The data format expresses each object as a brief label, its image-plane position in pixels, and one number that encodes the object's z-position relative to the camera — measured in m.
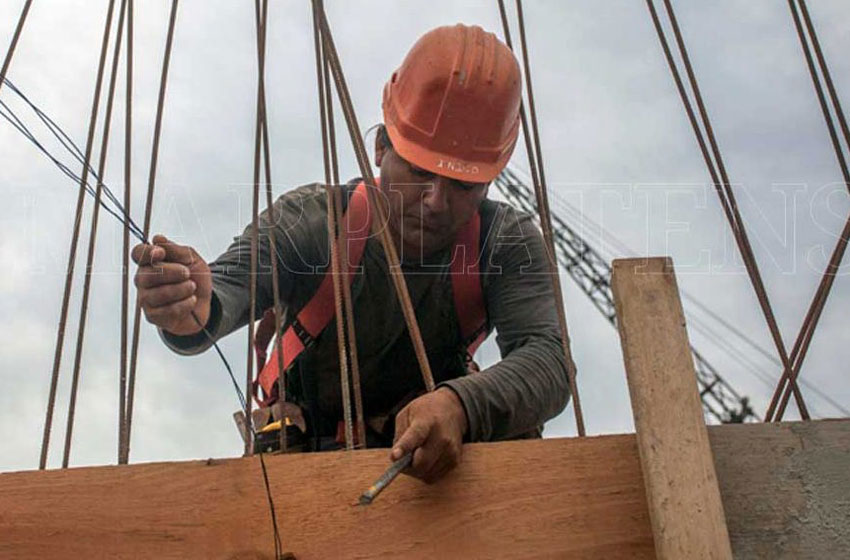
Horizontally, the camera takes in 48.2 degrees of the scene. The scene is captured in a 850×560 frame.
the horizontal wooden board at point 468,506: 1.73
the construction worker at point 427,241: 3.08
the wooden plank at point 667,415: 1.55
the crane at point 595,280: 28.28
